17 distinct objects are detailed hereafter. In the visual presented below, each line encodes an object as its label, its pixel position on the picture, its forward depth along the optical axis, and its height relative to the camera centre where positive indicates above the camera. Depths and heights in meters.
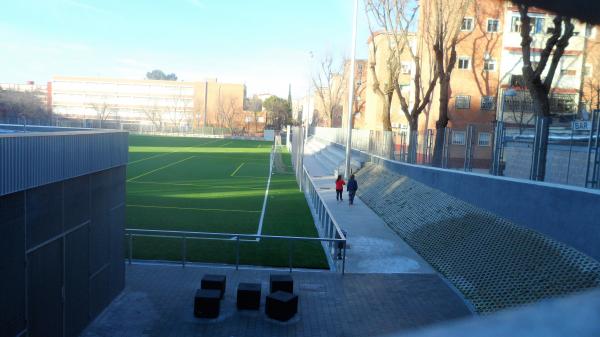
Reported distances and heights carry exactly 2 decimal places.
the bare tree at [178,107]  97.50 +2.11
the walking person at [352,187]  20.78 -2.40
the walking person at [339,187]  21.67 -2.53
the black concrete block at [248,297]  8.89 -2.99
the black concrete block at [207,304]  8.51 -3.01
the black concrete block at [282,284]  9.26 -2.85
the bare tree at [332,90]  76.94 +5.55
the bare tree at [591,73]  28.89 +3.79
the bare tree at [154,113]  93.88 +0.77
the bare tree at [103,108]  86.94 +1.23
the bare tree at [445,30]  24.06 +4.93
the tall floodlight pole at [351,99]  26.53 +1.42
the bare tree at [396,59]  29.01 +4.19
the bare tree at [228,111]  98.25 +1.85
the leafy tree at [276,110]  97.38 +2.44
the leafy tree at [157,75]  151.25 +12.38
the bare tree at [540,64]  14.39 +2.16
